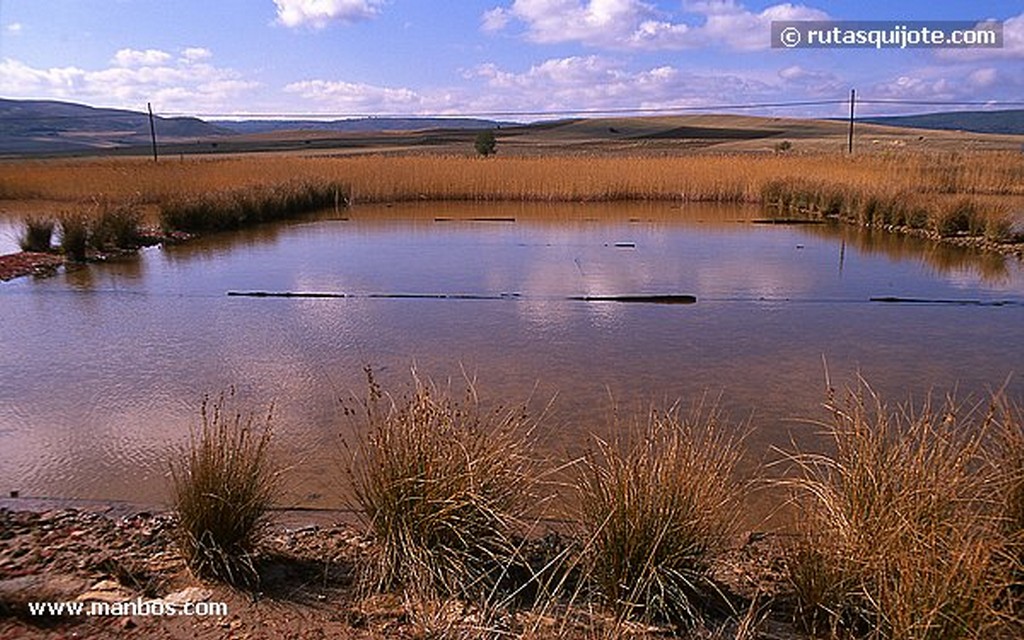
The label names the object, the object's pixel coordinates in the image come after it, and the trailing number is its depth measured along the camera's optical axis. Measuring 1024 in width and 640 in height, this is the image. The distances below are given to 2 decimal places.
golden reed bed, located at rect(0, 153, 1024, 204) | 17.48
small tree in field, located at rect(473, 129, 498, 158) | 46.44
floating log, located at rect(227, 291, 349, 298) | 7.73
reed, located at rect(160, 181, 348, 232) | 12.73
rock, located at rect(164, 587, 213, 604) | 2.40
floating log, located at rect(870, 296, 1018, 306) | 7.30
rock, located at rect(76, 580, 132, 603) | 2.38
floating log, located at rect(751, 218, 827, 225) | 14.29
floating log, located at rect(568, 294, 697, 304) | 7.36
